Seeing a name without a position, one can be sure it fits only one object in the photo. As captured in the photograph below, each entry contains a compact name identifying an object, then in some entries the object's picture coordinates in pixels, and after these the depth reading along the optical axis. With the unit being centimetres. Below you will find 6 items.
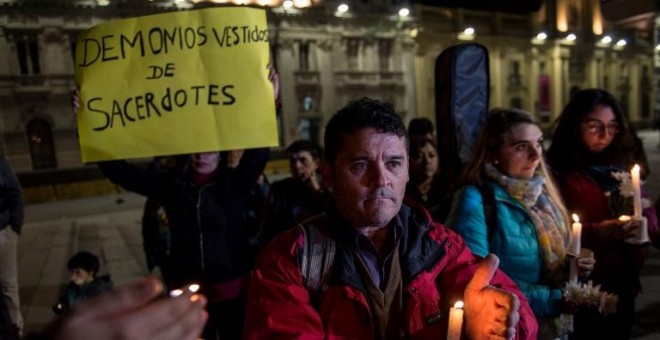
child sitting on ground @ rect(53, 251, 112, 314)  376
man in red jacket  143
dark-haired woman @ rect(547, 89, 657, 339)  258
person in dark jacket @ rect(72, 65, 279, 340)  313
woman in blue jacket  210
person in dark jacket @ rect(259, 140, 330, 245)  363
